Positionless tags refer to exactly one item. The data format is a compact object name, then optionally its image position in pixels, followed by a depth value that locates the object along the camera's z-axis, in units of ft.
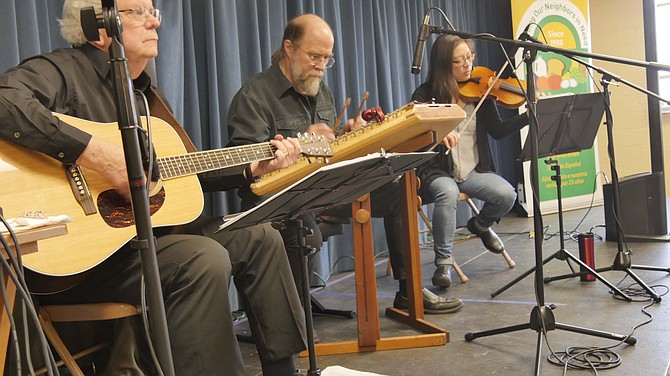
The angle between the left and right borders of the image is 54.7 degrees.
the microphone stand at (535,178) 6.75
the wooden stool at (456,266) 11.21
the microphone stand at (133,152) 3.77
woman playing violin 10.77
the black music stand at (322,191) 4.80
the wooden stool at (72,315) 5.25
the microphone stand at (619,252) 9.17
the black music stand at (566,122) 9.70
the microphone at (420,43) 7.13
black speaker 13.65
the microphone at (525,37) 7.28
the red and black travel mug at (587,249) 10.80
